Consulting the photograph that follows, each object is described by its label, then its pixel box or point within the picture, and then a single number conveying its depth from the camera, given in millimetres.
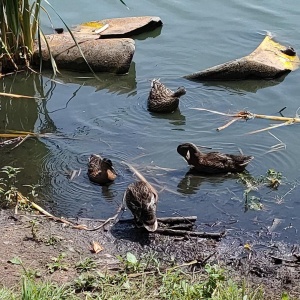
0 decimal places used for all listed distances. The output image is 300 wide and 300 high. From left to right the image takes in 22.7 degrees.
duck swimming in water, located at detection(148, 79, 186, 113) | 9086
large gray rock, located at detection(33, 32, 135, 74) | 10336
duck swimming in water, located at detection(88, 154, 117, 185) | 7430
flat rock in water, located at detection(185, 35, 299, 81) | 9953
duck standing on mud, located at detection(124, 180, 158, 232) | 6500
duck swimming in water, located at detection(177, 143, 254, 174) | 7570
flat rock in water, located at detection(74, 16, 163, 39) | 11234
